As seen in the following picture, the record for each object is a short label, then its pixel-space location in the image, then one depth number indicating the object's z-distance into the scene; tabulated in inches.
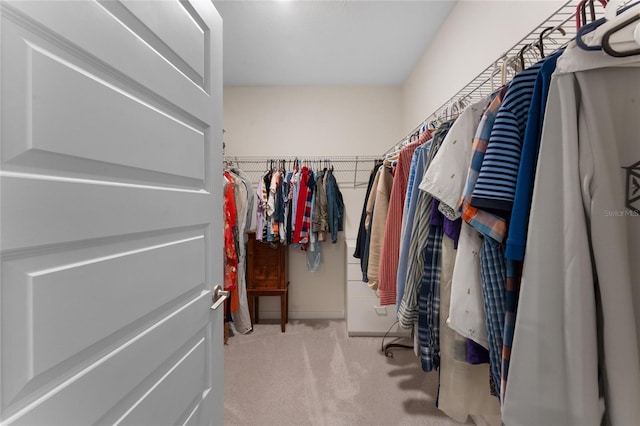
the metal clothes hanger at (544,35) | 29.3
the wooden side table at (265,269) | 107.3
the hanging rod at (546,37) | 35.3
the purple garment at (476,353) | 34.1
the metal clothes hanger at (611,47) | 20.1
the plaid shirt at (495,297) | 29.9
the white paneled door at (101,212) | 15.8
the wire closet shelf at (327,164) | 118.6
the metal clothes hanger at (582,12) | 26.1
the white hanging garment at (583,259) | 21.0
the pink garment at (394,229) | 55.8
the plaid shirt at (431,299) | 39.8
